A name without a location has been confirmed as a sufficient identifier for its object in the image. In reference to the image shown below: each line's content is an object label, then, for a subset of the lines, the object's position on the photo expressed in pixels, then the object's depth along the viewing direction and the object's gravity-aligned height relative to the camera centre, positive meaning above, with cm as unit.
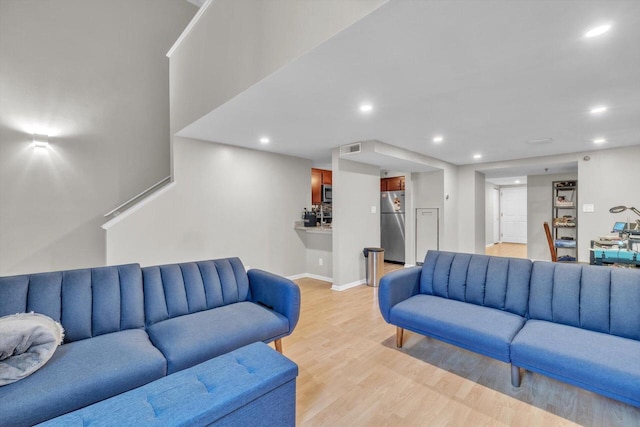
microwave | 668 +42
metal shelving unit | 585 -11
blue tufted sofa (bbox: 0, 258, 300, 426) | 134 -82
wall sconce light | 329 +84
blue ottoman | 108 -80
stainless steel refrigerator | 641 -33
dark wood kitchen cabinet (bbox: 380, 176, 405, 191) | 668 +66
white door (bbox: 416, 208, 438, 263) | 599 -44
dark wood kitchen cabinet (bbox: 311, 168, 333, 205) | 657 +68
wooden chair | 507 -63
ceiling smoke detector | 396 +101
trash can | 470 -93
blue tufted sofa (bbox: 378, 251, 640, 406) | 162 -83
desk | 281 -49
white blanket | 134 -69
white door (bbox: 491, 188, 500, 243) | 948 -17
